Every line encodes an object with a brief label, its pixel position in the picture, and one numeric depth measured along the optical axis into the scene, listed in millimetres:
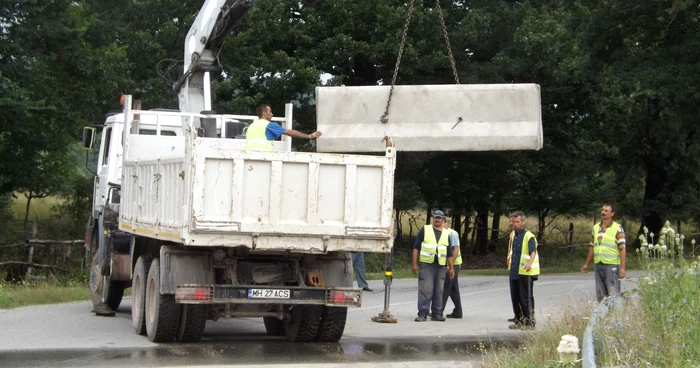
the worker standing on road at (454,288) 16203
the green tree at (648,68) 24436
